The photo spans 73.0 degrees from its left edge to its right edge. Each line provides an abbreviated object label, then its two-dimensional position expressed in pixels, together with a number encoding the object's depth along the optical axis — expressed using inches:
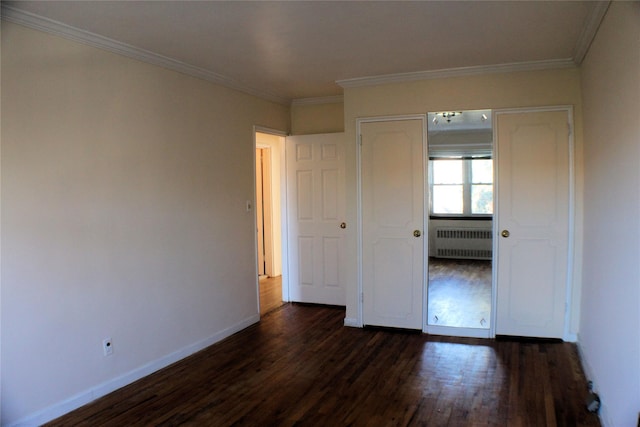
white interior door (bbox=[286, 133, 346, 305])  200.8
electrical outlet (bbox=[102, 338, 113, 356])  118.8
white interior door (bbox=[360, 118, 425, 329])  164.6
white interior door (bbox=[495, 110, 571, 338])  150.6
